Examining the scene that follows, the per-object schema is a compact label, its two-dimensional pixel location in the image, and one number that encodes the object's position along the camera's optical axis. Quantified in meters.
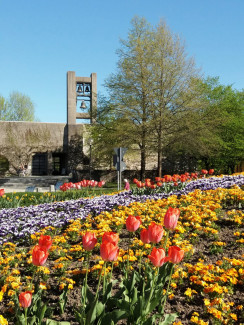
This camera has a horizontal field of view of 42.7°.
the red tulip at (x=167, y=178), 8.84
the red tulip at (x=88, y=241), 2.11
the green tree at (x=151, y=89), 18.25
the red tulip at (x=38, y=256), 2.04
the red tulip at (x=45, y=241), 2.20
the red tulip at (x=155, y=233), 2.29
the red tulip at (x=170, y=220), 2.39
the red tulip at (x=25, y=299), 1.92
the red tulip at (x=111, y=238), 2.07
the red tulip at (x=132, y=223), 2.46
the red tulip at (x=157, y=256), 2.11
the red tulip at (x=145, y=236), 2.36
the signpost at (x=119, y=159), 11.34
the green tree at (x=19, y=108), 41.00
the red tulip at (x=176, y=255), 2.18
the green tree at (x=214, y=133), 18.58
